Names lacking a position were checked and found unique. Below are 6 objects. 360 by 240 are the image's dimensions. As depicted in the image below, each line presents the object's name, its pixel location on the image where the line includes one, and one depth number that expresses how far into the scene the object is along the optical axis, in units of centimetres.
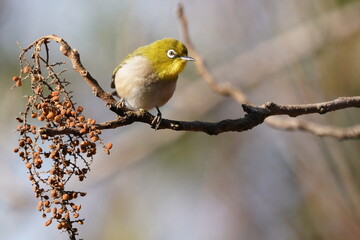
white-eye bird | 875
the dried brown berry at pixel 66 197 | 475
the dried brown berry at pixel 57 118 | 482
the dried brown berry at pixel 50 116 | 482
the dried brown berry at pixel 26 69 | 506
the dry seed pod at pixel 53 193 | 474
